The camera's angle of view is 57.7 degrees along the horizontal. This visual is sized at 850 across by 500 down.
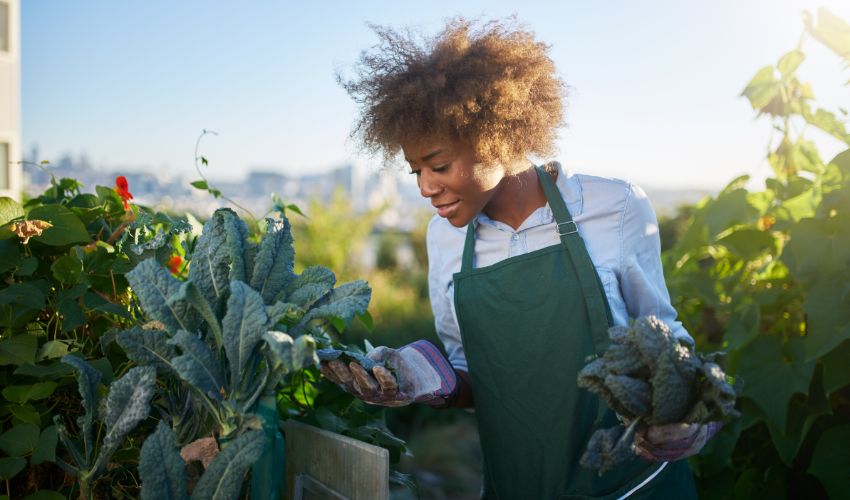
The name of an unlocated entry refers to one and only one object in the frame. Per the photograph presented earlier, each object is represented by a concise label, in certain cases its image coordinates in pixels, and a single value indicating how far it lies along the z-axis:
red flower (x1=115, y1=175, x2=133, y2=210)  1.39
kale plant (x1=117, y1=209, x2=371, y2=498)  0.95
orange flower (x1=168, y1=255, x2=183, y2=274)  1.47
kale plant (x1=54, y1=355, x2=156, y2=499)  0.99
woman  1.41
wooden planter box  0.99
